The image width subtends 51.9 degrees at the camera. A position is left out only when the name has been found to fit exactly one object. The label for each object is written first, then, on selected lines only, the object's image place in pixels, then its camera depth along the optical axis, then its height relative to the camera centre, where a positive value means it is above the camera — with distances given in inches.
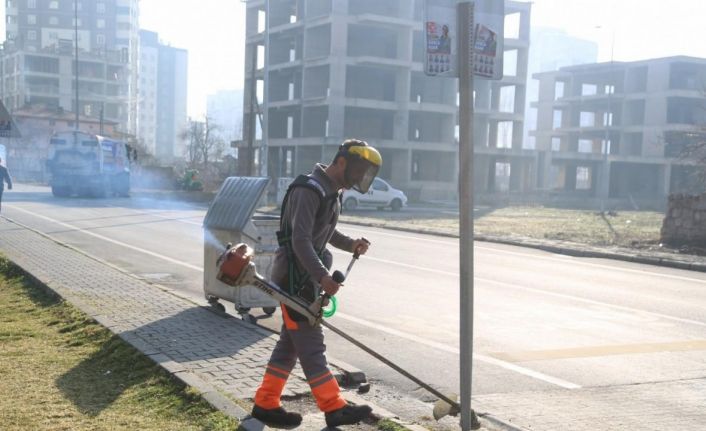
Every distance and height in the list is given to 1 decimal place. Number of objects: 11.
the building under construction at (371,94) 2216.5 +217.9
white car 1365.7 -74.6
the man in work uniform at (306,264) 162.6 -24.5
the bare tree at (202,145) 2832.2 +40.3
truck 1421.0 -29.4
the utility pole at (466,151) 161.6 +2.9
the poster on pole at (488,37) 209.0 +43.4
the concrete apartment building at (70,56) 3784.5 +501.0
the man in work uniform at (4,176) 694.5 -28.1
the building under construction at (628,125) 2741.1 +177.5
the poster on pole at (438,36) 234.8 +43.7
